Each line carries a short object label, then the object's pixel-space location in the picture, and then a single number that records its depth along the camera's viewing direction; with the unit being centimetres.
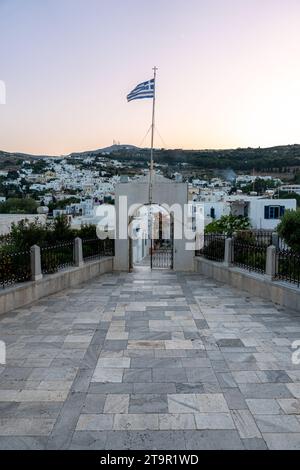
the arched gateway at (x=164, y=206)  1585
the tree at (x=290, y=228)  1478
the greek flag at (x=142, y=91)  1504
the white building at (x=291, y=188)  5837
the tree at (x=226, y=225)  2337
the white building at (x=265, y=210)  3656
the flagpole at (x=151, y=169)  1561
